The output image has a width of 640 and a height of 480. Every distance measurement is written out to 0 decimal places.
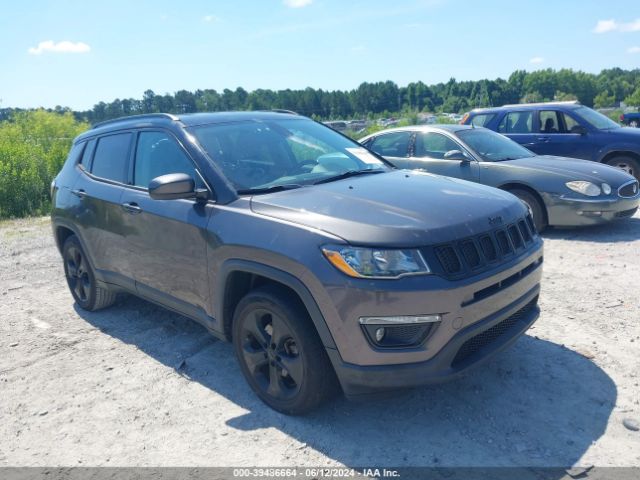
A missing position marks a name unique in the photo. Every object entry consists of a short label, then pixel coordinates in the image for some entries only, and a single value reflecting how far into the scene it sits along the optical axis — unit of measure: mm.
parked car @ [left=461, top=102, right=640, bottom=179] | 9344
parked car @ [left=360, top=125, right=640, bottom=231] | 6895
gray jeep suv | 2701
